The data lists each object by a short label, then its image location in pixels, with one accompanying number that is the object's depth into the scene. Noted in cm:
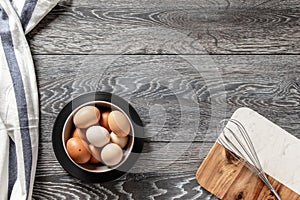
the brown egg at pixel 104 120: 80
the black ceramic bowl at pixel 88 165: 81
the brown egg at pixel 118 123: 78
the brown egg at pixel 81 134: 79
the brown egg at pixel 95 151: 79
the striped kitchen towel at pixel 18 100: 84
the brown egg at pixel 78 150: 78
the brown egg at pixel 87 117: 78
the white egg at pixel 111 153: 78
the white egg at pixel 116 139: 79
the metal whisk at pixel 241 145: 83
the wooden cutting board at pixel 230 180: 83
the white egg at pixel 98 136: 77
